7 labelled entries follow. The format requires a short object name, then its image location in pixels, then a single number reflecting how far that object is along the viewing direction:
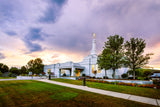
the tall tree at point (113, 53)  23.02
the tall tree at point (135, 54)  22.30
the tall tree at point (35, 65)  43.38
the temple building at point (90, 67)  32.87
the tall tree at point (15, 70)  51.03
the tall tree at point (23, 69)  53.10
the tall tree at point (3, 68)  53.26
